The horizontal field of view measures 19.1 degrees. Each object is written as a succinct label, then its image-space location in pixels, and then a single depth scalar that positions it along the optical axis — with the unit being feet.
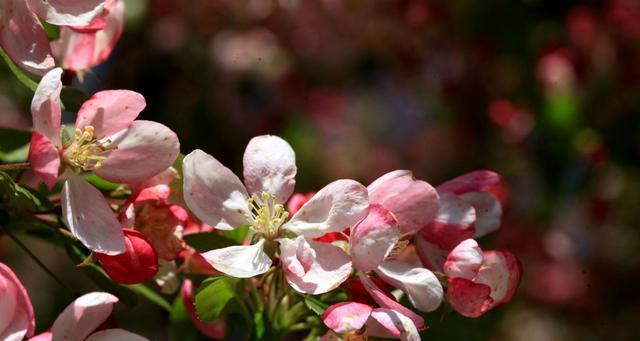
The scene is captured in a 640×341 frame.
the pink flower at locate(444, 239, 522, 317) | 1.32
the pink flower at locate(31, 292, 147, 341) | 1.24
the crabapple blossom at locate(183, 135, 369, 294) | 1.30
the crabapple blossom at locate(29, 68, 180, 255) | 1.29
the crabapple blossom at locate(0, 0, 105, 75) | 1.33
